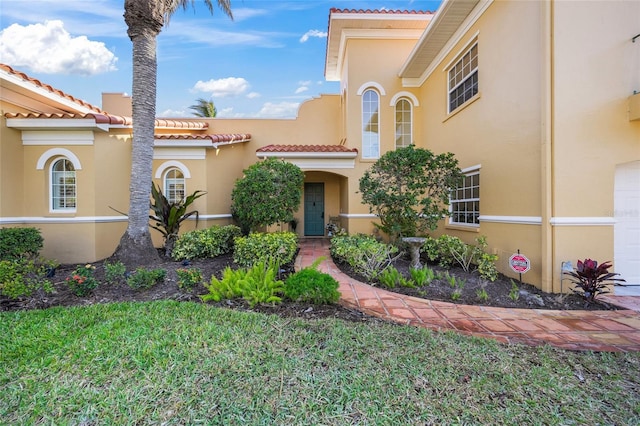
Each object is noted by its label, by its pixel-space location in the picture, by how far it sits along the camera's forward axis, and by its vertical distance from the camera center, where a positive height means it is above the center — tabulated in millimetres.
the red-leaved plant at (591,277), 4746 -1201
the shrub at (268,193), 7559 +471
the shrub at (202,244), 7465 -956
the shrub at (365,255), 6113 -1090
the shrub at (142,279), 5059 -1279
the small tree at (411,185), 6984 +616
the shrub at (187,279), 5031 -1268
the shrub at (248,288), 4430 -1310
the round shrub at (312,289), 4379 -1271
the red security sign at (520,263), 5344 -1078
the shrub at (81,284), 4805 -1296
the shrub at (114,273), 5352 -1225
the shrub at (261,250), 6898 -1017
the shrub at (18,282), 4492 -1218
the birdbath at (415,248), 6223 -910
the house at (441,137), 5188 +2023
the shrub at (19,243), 6570 -797
